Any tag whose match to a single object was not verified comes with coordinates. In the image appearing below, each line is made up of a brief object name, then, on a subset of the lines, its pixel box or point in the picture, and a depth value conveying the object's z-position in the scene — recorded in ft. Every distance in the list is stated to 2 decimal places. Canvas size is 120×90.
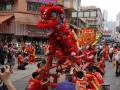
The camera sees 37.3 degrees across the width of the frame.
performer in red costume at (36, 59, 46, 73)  18.21
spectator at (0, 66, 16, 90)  6.53
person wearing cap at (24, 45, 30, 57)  40.67
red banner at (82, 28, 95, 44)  38.42
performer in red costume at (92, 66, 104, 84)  15.02
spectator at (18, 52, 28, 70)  29.87
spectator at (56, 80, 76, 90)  6.18
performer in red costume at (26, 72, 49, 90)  14.88
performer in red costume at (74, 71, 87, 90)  13.70
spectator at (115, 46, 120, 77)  25.30
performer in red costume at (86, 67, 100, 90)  14.76
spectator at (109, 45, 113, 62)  45.99
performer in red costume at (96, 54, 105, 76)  25.38
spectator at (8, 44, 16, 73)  27.19
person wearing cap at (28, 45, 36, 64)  37.67
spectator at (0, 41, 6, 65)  21.36
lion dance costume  15.78
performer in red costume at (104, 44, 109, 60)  47.30
